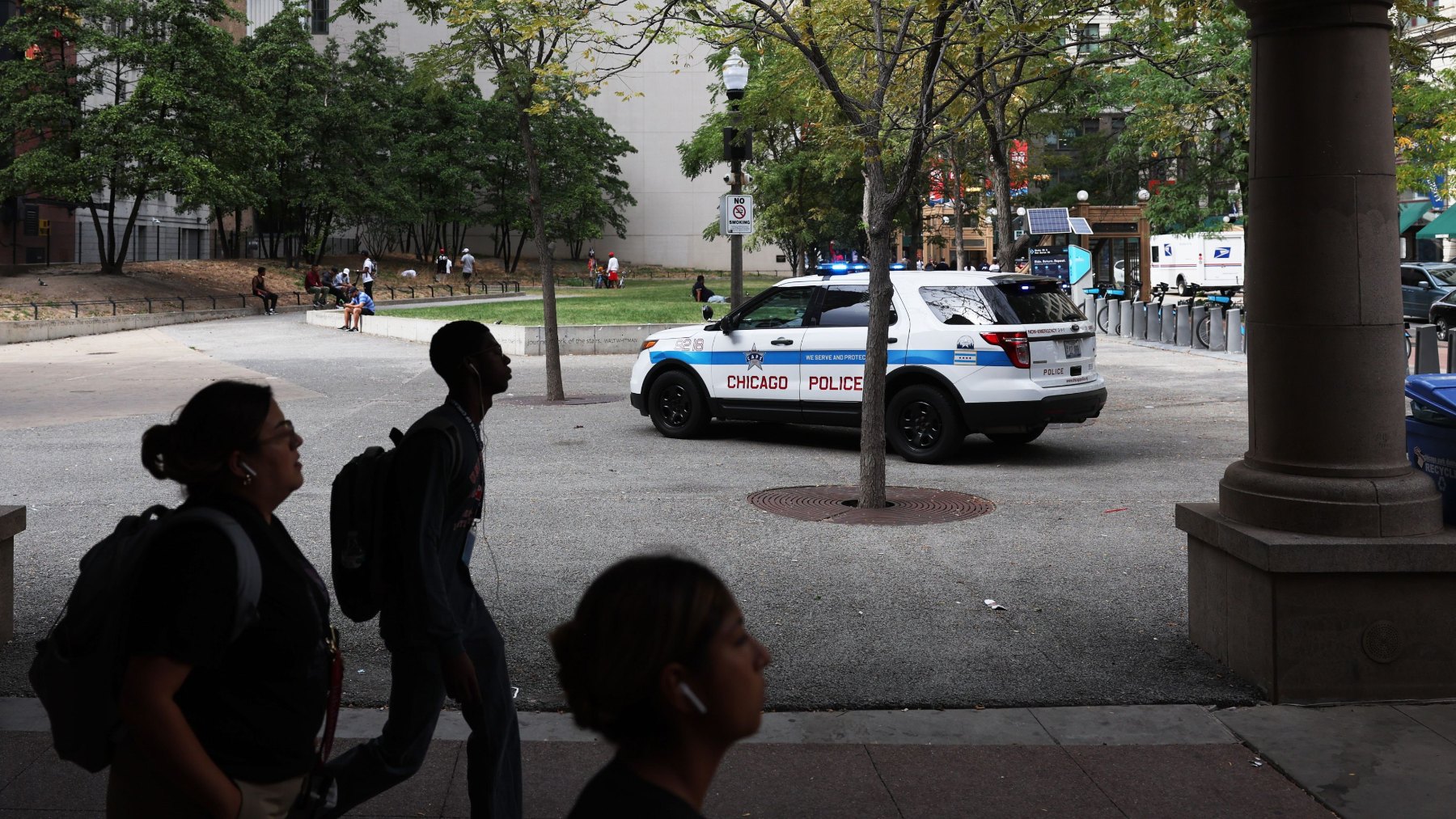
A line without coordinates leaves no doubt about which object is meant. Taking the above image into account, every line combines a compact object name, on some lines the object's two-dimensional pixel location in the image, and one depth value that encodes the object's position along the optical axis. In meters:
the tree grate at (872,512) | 9.56
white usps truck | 57.62
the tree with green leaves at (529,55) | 13.34
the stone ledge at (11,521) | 5.92
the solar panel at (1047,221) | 33.28
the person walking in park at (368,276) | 43.03
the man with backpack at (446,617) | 3.40
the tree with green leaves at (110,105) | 40.78
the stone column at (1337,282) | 5.48
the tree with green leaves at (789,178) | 40.00
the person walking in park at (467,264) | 61.41
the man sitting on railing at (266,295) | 42.86
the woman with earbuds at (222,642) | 2.38
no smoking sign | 18.36
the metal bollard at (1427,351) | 19.00
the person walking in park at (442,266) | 61.53
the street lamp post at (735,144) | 17.33
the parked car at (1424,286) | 34.16
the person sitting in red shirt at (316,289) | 45.47
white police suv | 12.12
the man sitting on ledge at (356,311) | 34.38
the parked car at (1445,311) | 31.44
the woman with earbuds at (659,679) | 1.74
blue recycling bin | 5.59
